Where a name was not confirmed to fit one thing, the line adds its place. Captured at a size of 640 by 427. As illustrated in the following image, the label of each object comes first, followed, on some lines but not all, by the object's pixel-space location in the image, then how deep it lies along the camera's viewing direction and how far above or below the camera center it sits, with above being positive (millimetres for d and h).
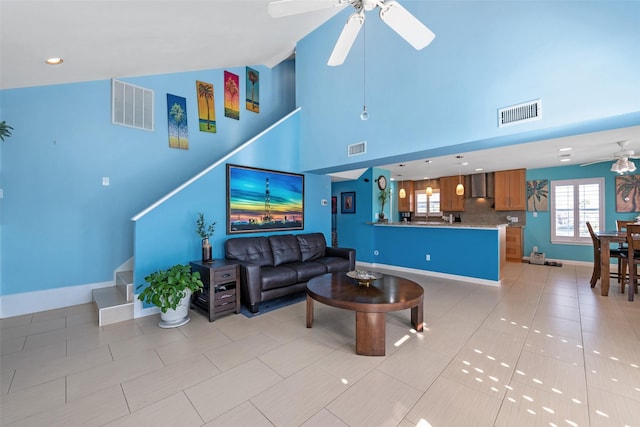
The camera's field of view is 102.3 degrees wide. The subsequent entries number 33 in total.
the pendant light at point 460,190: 6566 +617
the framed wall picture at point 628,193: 5641 +462
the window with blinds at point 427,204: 8680 +363
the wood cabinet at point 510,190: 6898 +645
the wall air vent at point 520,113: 2619 +1060
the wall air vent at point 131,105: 3881 +1708
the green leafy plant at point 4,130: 2668 +931
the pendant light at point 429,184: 5658 +1007
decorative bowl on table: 2785 -692
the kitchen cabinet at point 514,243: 6887 -786
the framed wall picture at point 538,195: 6797 +502
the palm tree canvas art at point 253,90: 5430 +2657
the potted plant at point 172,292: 2793 -853
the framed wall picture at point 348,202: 6680 +327
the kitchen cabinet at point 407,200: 9125 +509
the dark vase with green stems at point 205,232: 3498 -252
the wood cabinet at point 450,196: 7961 +560
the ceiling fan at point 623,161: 4527 +929
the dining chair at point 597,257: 4223 -769
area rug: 3352 -1261
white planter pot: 2908 -1158
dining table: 3902 -640
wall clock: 6460 +814
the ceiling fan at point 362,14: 1896 +1527
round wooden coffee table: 2303 -804
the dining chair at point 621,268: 4117 -906
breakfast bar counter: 4633 -701
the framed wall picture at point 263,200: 4062 +253
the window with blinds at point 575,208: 6164 +141
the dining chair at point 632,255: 3555 -584
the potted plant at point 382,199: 6504 +389
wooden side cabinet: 3076 -911
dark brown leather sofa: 3303 -761
